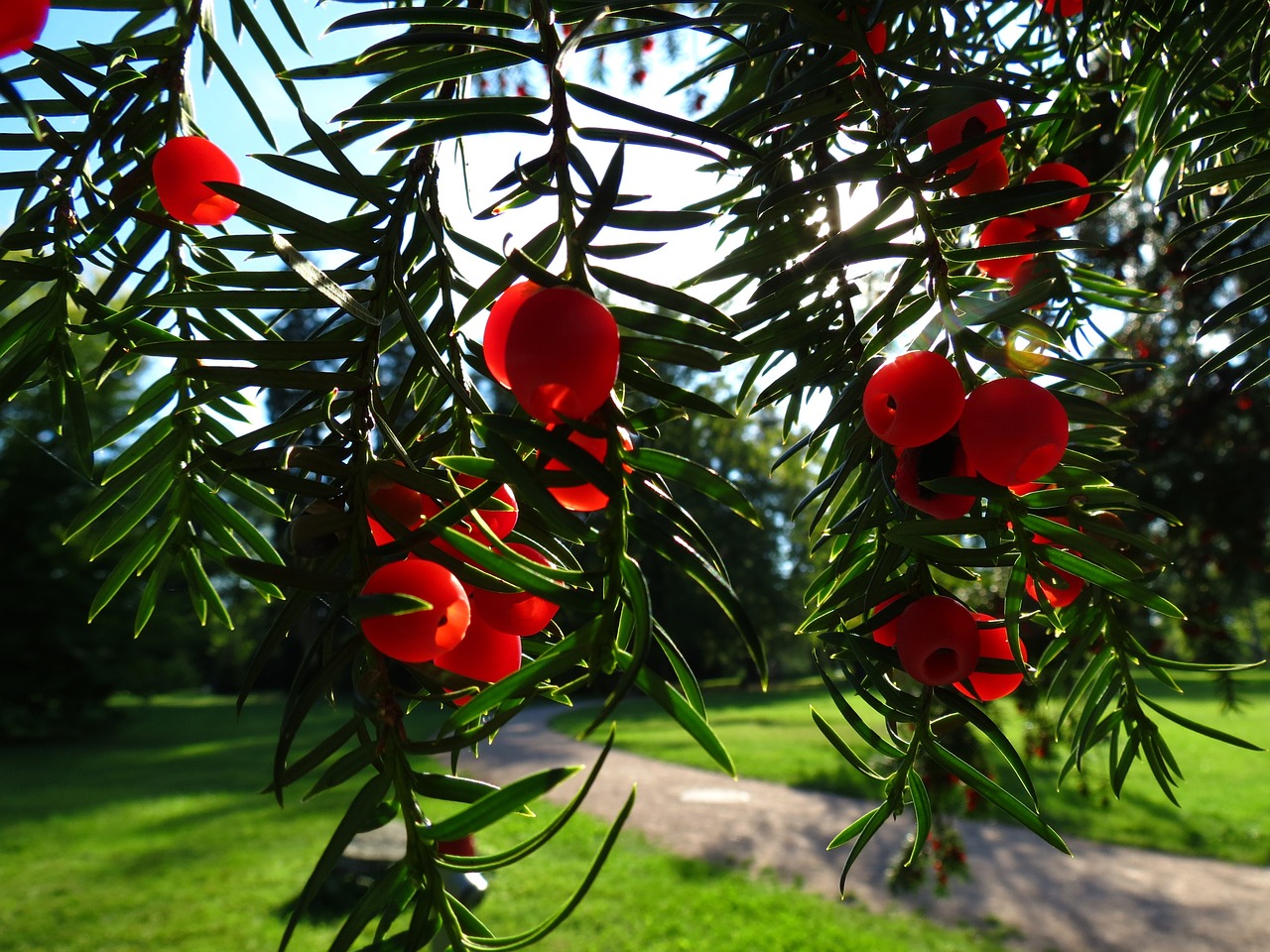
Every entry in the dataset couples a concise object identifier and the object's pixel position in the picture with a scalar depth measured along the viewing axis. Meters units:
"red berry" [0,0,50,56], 0.07
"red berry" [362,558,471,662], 0.07
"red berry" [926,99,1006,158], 0.12
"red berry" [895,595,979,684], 0.10
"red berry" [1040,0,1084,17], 0.17
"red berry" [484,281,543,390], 0.09
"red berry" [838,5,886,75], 0.13
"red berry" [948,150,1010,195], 0.12
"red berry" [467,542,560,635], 0.08
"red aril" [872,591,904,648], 0.11
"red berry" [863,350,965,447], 0.09
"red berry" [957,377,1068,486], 0.09
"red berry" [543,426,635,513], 0.08
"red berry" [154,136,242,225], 0.12
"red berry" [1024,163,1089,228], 0.13
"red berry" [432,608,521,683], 0.09
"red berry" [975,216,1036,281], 0.13
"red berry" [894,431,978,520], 0.10
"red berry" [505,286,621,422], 0.07
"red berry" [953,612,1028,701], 0.11
